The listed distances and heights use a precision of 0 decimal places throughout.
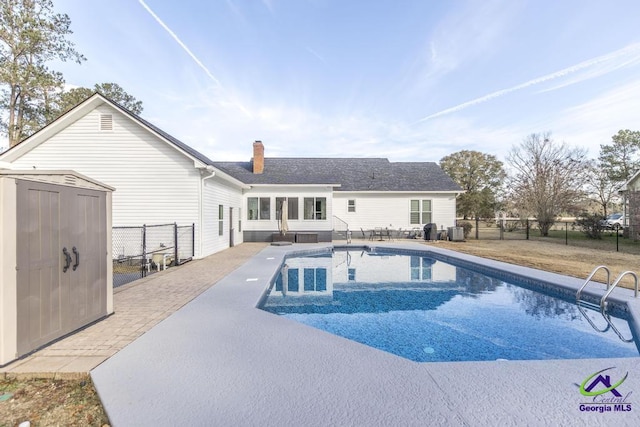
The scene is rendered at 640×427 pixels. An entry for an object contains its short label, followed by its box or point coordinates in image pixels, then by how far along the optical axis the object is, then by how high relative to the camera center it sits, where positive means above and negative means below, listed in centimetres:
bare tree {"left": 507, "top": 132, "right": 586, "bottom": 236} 2473 +353
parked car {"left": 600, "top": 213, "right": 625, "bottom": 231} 2890 -39
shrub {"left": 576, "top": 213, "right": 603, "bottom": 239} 1960 -73
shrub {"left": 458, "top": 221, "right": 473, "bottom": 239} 2039 -94
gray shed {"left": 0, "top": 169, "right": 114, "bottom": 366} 319 -51
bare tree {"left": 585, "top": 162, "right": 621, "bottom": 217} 3481 +315
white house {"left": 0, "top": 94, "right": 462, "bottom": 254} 1119 +167
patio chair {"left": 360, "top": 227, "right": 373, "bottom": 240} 1949 -128
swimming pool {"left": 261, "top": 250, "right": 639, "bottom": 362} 452 -210
